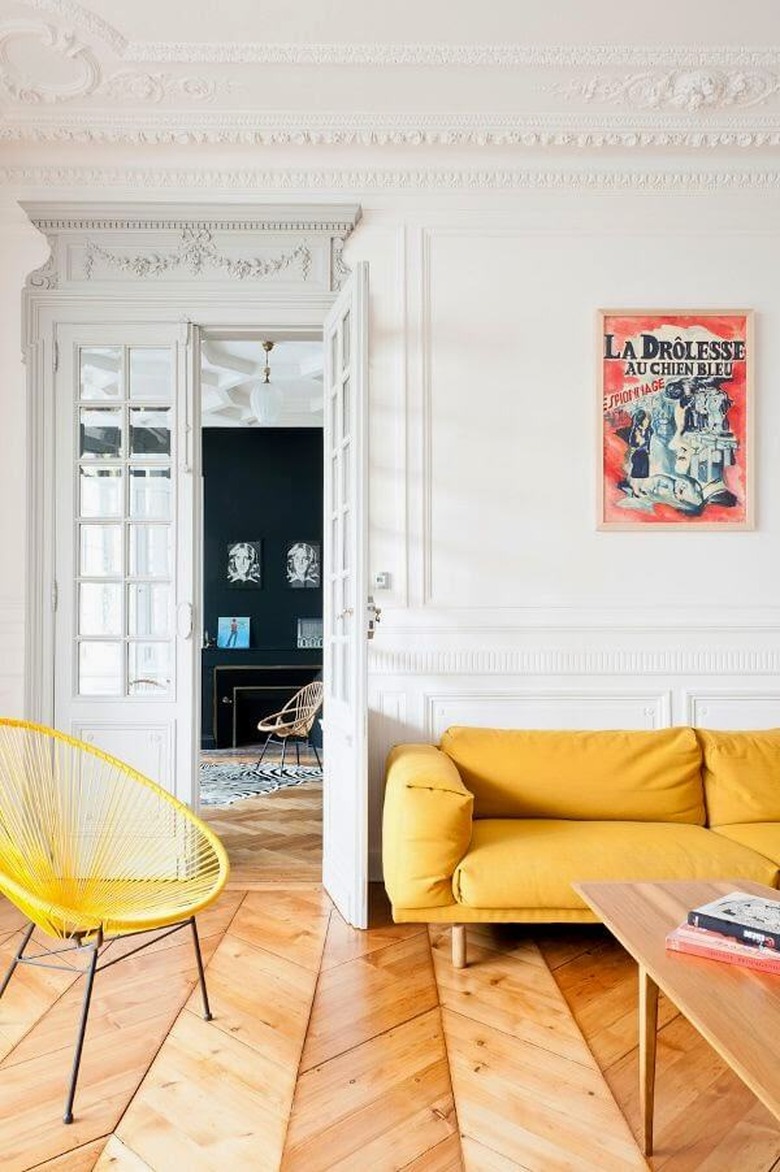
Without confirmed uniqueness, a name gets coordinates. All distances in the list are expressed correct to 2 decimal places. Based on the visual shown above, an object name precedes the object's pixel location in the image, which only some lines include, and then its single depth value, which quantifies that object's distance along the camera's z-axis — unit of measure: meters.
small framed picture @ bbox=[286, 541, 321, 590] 7.92
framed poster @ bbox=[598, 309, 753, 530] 3.74
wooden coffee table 1.41
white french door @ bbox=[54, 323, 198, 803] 3.79
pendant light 6.10
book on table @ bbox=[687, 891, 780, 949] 1.77
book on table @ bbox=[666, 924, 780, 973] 1.74
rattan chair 6.05
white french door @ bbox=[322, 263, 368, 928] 3.17
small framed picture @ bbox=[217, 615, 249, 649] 7.88
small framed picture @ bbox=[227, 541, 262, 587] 7.90
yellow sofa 2.76
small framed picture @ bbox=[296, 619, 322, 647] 7.85
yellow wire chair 2.14
